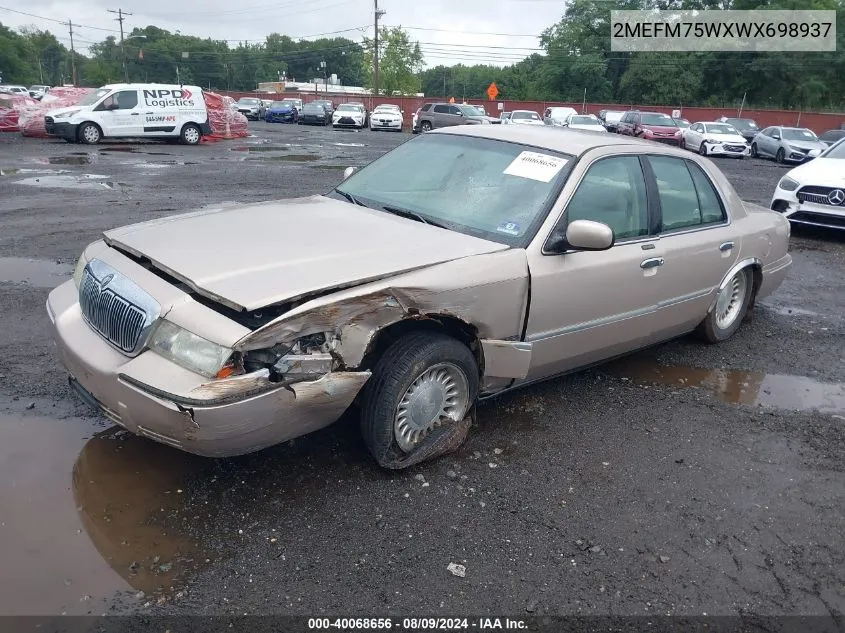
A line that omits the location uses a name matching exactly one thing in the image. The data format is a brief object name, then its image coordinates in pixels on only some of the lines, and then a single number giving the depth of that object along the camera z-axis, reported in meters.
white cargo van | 19.53
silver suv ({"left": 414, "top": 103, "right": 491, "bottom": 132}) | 29.16
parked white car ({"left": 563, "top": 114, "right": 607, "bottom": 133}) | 27.44
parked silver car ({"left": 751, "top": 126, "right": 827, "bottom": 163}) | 23.86
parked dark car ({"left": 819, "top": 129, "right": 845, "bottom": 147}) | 26.18
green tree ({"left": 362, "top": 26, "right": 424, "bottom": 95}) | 63.97
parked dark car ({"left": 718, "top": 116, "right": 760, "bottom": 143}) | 30.53
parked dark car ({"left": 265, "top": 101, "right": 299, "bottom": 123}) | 40.31
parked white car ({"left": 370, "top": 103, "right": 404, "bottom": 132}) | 34.09
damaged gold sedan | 2.81
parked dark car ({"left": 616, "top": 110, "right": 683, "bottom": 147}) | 28.11
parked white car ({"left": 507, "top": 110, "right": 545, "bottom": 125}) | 27.88
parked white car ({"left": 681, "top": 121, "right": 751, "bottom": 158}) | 25.69
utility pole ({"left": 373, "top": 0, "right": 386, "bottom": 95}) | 55.16
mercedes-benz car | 9.33
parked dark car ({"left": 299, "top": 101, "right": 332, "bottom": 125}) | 38.69
